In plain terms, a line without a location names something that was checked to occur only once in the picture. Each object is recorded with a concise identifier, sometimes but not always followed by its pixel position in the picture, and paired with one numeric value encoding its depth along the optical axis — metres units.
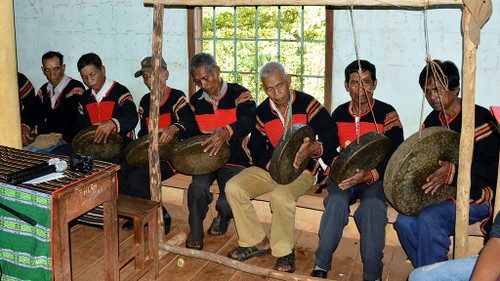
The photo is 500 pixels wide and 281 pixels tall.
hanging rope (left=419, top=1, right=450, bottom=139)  3.81
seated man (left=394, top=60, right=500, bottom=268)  3.84
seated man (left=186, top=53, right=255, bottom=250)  4.65
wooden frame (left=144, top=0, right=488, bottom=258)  3.45
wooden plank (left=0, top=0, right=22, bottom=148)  4.29
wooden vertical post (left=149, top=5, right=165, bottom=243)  4.35
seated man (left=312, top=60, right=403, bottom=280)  4.01
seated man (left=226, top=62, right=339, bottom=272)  4.29
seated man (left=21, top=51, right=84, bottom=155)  5.76
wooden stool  4.03
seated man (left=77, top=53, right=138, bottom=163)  5.28
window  5.33
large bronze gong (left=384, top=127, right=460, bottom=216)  3.65
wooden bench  4.50
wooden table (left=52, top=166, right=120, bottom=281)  3.18
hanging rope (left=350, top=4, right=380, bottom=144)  4.24
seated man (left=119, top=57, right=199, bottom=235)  4.92
